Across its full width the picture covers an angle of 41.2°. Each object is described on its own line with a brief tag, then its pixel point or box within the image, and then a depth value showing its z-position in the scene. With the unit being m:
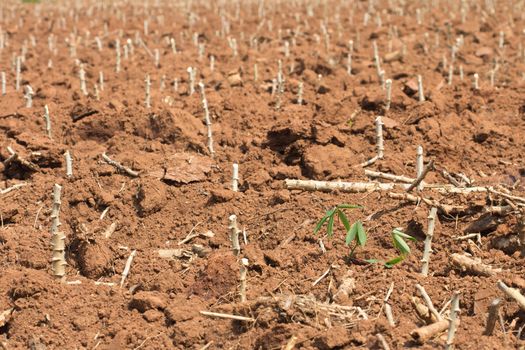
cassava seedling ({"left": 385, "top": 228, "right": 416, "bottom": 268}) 2.94
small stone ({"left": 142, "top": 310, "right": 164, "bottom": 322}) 3.00
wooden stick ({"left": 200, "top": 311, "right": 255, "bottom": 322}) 2.86
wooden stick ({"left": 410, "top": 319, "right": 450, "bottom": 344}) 2.58
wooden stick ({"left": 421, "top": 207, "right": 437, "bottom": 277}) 3.09
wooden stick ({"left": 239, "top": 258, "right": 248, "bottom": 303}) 2.94
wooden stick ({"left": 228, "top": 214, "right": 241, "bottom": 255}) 3.01
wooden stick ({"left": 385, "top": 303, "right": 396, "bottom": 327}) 2.75
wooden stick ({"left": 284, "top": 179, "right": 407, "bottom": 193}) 3.70
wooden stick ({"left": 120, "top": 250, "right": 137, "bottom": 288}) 3.35
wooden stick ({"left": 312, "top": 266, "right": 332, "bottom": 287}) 3.10
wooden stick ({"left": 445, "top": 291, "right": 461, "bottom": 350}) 2.45
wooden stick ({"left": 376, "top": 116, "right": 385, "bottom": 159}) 4.18
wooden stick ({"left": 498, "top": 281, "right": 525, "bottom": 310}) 2.63
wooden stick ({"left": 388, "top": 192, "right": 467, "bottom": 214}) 3.36
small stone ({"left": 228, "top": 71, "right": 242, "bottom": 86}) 5.64
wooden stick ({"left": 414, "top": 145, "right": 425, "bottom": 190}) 3.60
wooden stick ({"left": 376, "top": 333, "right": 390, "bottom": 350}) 2.54
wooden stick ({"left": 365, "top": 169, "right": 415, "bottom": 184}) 3.79
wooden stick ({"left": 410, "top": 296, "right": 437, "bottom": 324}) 2.76
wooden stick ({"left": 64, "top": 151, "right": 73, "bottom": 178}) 4.20
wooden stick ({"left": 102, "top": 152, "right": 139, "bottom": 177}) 4.16
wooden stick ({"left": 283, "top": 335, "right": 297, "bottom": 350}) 2.62
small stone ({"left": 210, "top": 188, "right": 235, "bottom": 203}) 3.86
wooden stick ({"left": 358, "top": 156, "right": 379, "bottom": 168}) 4.12
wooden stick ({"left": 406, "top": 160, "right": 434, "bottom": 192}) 3.30
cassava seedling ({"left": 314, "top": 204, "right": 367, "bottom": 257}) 2.93
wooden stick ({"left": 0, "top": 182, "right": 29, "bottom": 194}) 4.11
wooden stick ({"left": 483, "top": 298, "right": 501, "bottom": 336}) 2.56
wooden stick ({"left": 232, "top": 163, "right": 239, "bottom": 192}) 3.95
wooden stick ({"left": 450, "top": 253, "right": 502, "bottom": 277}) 3.00
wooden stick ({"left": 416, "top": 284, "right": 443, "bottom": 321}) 2.73
